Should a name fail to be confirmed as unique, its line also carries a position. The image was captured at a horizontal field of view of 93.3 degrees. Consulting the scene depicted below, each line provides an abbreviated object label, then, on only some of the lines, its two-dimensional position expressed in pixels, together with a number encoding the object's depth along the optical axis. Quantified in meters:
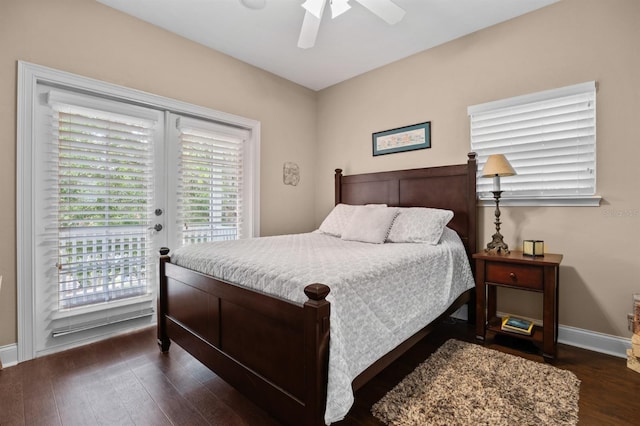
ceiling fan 1.97
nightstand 2.08
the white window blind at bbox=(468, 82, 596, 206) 2.31
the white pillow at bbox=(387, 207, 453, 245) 2.54
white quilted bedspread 1.30
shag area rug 1.48
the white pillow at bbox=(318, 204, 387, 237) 3.17
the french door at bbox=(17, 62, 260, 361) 2.15
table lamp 2.38
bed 1.20
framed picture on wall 3.18
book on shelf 2.24
